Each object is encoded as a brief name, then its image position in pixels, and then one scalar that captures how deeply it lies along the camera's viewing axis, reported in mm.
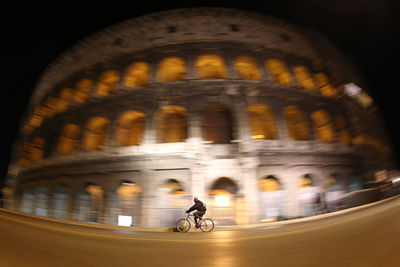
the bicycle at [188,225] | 8305
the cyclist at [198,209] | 8360
